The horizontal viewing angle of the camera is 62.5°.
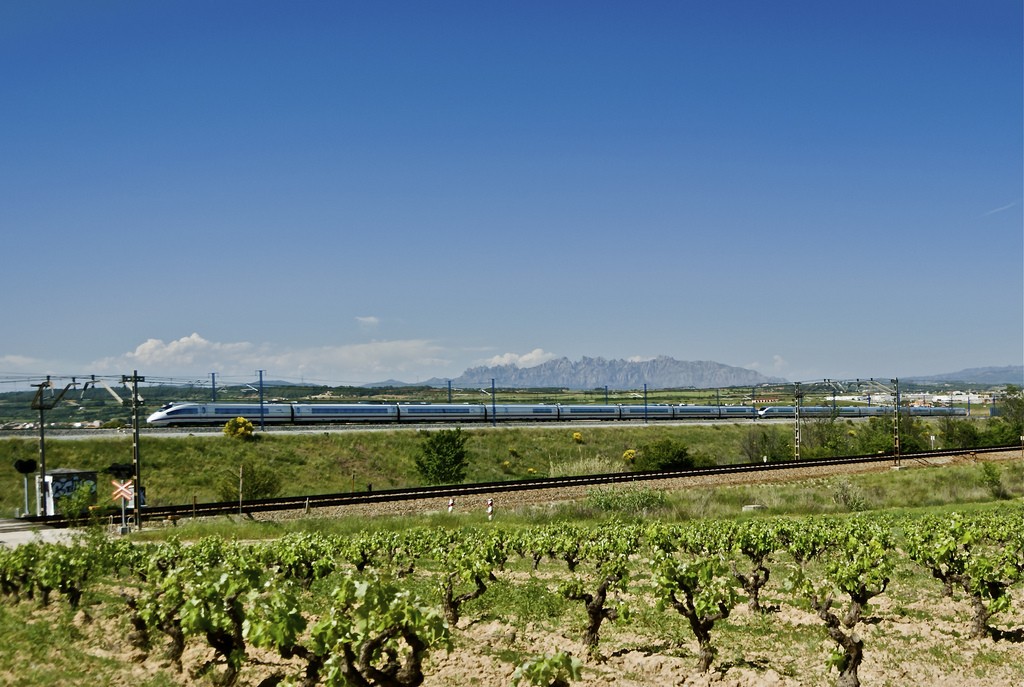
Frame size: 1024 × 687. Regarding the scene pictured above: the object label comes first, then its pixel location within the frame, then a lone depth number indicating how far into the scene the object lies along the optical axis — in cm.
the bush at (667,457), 6319
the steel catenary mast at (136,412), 3578
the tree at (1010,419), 8662
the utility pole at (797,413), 6562
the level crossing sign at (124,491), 3441
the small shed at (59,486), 4128
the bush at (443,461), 5734
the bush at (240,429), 6225
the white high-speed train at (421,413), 7256
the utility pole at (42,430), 4134
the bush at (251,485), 4727
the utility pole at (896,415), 5888
